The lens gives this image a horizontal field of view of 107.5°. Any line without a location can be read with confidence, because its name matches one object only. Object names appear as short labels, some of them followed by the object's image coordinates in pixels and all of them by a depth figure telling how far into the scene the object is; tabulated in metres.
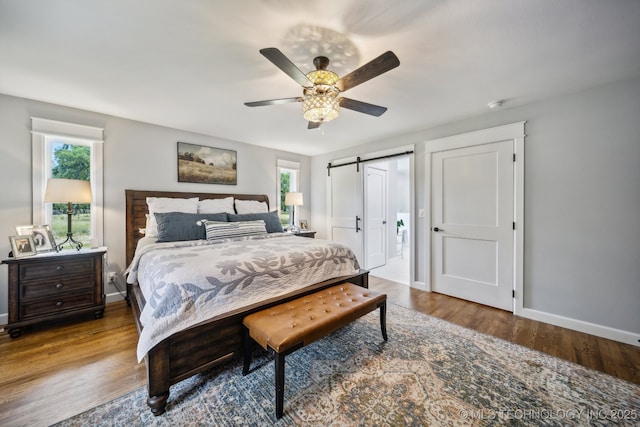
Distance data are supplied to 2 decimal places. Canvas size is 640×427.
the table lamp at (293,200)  4.39
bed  1.38
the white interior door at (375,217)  4.49
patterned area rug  1.34
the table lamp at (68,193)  2.36
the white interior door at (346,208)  4.41
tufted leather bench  1.37
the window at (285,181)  4.71
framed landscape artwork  3.54
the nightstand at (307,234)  4.16
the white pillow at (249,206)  3.67
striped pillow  2.73
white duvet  1.47
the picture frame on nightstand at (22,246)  2.21
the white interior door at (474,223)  2.78
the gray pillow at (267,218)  3.16
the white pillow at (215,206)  3.29
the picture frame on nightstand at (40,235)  2.35
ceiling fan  1.48
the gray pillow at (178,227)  2.60
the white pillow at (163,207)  2.86
